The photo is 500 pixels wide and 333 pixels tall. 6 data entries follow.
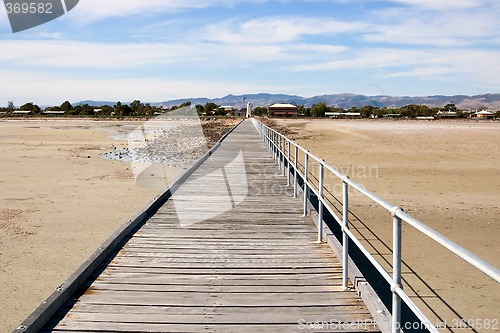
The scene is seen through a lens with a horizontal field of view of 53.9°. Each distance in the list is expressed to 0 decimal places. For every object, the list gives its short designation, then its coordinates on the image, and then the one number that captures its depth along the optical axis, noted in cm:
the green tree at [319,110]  10700
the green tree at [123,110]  9748
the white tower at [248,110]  7832
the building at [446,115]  9650
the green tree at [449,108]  12389
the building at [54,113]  9940
